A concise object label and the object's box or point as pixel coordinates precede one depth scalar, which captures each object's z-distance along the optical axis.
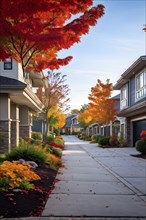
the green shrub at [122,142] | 34.38
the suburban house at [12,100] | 17.25
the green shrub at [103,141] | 36.66
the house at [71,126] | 107.88
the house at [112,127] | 45.29
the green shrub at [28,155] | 13.50
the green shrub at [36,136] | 30.83
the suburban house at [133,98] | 27.95
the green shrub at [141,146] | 22.72
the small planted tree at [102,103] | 40.78
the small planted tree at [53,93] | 26.28
